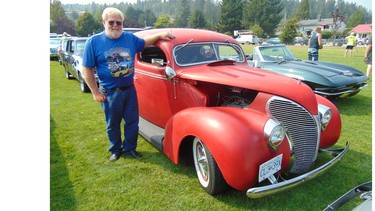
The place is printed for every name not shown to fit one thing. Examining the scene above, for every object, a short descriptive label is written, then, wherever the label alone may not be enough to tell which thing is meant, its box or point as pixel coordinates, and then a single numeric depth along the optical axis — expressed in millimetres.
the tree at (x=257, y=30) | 69938
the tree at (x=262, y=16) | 78750
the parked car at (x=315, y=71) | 5969
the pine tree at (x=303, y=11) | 105694
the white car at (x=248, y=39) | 52156
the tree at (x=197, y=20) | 78081
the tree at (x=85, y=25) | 63438
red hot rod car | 2553
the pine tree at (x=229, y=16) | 74438
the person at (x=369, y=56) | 8897
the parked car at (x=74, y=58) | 8414
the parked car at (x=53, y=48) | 18312
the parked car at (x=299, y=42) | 52428
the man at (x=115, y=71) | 3400
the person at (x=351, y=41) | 17991
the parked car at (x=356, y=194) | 2263
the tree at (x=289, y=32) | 53850
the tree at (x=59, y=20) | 62200
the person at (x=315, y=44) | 9773
